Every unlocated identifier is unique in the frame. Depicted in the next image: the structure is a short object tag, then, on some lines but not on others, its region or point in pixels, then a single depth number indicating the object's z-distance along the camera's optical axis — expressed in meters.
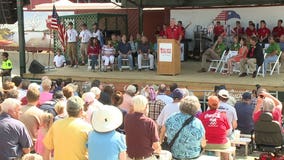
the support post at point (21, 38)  15.71
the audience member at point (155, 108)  7.98
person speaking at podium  13.85
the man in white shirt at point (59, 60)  17.34
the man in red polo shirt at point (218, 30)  16.66
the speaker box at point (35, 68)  15.74
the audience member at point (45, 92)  7.84
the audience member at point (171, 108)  7.00
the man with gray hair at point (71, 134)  4.96
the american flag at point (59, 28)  17.06
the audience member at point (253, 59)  12.97
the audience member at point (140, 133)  5.42
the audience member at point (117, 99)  6.95
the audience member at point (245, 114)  8.35
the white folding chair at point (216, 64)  14.44
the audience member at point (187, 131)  5.38
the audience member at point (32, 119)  6.16
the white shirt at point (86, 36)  16.44
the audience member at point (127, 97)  7.44
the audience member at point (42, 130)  5.69
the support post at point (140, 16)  18.72
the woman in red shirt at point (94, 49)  15.64
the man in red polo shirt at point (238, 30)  16.11
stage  12.27
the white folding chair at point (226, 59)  14.09
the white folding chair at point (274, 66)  13.48
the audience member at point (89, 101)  6.87
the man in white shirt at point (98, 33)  16.47
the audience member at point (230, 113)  7.31
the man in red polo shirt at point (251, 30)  15.66
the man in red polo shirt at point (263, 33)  15.33
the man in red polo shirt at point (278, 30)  15.43
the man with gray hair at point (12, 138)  5.20
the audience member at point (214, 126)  6.16
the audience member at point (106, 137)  4.68
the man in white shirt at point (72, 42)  16.83
